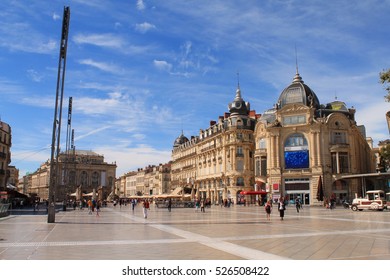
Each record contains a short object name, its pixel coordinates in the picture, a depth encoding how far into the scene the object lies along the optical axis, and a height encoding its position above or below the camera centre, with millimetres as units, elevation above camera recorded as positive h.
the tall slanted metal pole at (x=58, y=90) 26859 +7381
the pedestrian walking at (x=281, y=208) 27969 -921
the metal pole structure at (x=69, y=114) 50809 +10516
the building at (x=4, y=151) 59841 +6834
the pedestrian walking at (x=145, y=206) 30689 -878
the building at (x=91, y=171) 150375 +9315
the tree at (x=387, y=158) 47938 +5322
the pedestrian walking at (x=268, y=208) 28209 -937
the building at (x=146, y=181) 126750 +5246
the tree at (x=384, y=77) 20391 +6142
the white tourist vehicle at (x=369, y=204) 42062 -948
